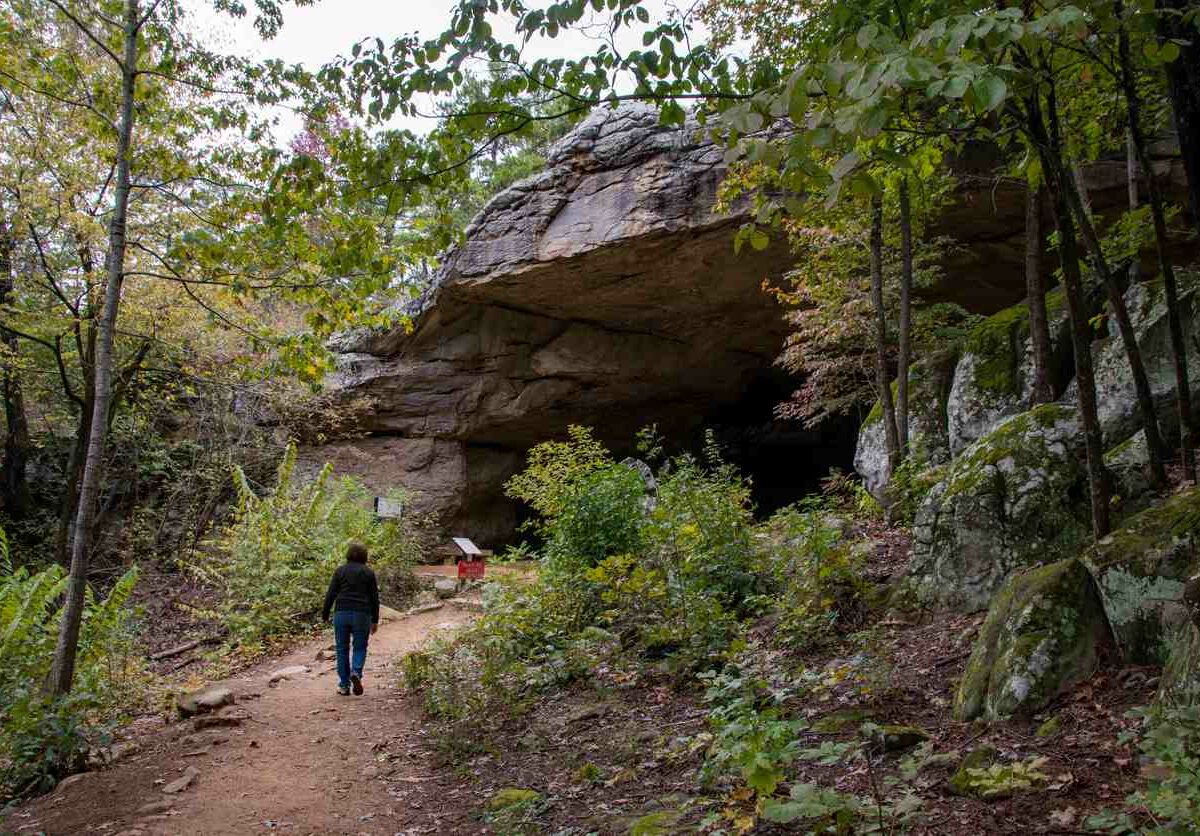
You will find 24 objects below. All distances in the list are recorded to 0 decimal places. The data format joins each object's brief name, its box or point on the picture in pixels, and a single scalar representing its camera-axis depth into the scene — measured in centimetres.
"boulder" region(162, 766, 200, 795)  466
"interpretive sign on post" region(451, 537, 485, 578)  1279
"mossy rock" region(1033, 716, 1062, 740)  303
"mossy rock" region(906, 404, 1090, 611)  477
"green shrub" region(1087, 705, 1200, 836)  195
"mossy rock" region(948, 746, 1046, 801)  266
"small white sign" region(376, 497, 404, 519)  1296
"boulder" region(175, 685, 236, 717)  623
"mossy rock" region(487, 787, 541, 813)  388
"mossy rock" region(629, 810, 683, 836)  290
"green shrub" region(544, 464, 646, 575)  784
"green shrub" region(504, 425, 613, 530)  880
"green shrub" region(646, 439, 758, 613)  626
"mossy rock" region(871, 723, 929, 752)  328
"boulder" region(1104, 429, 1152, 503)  453
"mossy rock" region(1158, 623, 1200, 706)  260
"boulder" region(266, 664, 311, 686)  748
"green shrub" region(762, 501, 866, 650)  520
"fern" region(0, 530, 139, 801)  503
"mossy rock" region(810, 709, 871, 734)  360
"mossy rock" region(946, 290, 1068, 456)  770
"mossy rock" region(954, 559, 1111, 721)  334
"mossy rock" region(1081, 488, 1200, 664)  322
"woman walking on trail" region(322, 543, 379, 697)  687
